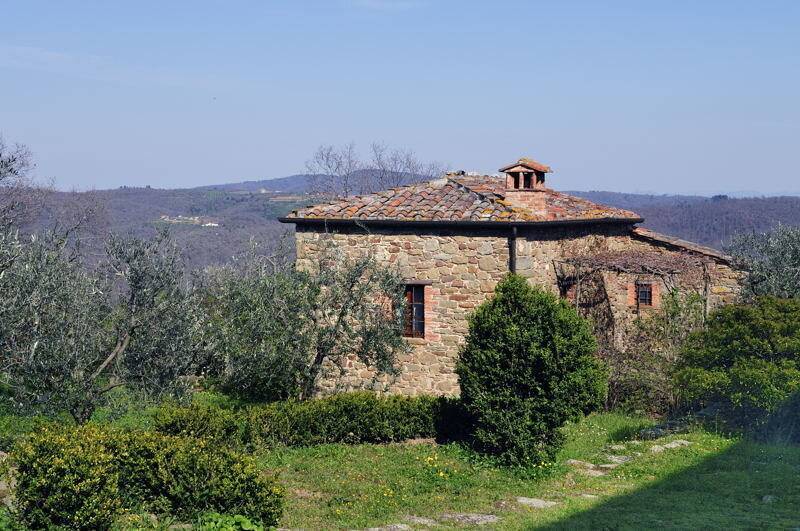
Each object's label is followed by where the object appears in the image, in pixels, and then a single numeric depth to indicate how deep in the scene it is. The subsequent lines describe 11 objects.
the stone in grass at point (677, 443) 14.43
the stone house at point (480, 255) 17.14
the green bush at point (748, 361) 14.38
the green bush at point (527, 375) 13.34
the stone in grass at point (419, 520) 10.60
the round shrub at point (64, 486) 8.75
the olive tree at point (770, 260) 18.30
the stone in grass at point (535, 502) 11.52
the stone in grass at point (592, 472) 13.25
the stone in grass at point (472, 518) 10.73
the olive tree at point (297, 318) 14.27
